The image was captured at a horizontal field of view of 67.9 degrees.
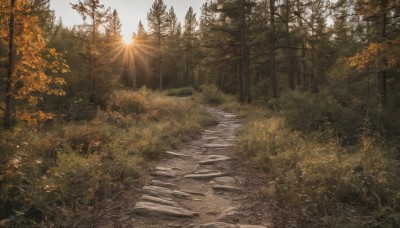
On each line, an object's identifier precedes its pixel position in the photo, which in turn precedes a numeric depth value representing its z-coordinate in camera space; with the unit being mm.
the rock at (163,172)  5984
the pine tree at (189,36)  46438
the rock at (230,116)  15334
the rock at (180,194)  4949
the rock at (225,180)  5652
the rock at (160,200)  4523
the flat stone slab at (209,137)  10063
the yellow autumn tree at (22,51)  6125
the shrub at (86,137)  6659
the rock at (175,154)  7673
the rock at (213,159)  7055
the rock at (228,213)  4120
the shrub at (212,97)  22903
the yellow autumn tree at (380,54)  9031
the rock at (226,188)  5244
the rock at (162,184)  5388
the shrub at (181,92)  32000
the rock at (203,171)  6317
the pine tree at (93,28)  16066
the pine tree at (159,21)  39219
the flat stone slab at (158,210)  4145
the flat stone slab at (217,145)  8766
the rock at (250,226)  3812
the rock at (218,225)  3781
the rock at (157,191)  4918
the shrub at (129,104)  13383
